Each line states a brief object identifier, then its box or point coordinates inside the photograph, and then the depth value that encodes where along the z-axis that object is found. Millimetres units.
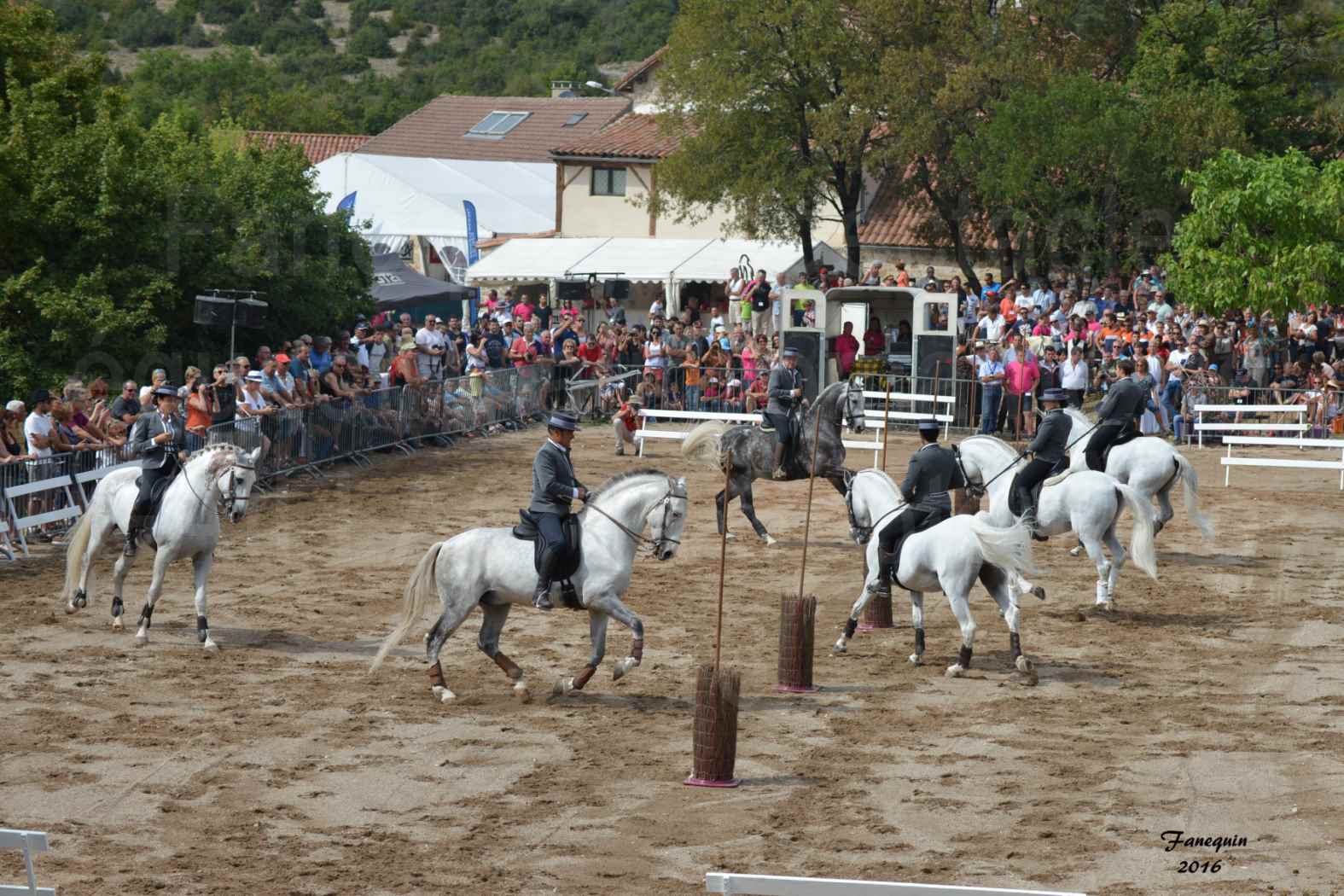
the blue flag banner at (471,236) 55031
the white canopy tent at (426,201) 55750
